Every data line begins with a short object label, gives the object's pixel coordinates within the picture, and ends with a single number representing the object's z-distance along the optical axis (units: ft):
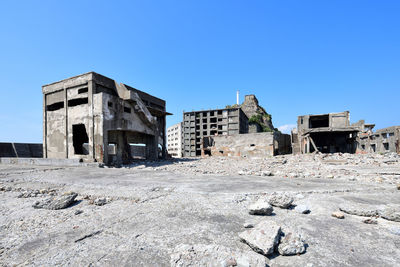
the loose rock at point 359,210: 7.99
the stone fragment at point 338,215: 7.83
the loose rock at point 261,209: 8.03
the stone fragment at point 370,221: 7.28
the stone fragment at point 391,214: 7.38
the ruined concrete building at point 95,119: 39.27
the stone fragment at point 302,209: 8.54
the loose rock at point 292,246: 5.21
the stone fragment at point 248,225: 6.88
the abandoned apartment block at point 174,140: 176.95
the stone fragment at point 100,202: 10.27
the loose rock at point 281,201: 9.09
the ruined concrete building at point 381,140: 73.36
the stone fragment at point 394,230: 6.48
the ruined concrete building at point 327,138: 66.18
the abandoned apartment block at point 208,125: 134.62
